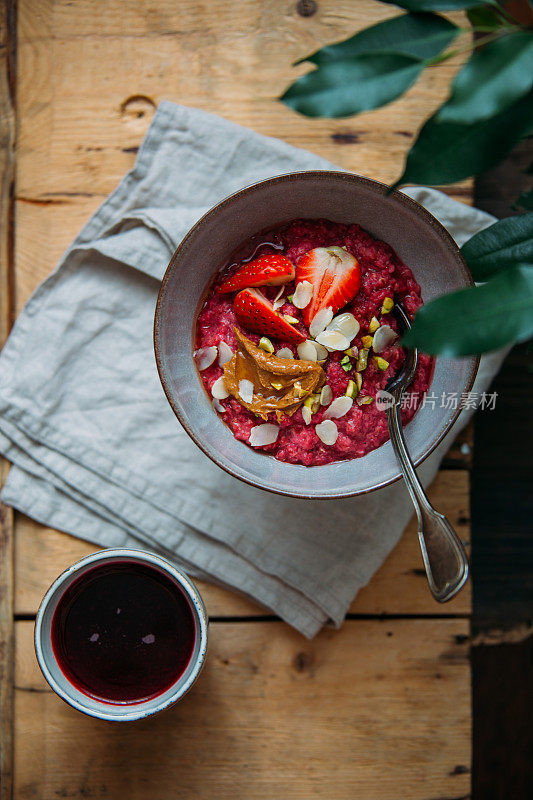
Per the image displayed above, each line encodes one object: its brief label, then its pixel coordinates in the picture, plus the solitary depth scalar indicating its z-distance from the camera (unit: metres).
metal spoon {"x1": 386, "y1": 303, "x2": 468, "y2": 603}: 0.54
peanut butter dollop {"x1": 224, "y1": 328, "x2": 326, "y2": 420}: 0.56
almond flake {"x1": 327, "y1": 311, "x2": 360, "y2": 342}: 0.56
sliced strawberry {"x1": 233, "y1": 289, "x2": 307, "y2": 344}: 0.56
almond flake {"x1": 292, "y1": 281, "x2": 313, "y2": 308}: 0.56
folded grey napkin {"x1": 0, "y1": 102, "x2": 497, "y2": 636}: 0.61
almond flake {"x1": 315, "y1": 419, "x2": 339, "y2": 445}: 0.56
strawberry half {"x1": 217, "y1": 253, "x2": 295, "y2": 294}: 0.56
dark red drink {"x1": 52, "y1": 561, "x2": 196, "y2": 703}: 0.59
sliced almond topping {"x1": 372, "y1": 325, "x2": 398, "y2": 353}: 0.56
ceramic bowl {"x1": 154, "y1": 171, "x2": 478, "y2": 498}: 0.55
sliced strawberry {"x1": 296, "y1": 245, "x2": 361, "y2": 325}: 0.56
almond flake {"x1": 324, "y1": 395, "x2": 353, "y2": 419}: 0.56
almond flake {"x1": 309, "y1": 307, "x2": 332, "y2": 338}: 0.56
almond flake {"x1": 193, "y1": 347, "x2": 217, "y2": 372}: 0.58
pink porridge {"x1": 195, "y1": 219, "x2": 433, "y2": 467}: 0.56
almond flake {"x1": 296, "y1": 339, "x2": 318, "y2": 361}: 0.56
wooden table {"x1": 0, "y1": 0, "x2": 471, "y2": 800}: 0.61
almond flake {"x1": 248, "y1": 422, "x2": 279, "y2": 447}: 0.57
